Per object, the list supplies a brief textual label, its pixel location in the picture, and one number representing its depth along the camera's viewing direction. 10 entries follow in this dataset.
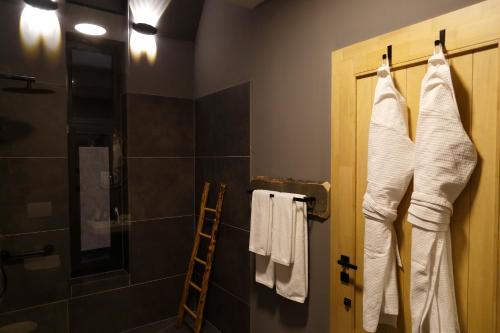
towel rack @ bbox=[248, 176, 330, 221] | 1.56
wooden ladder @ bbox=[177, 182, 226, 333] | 2.41
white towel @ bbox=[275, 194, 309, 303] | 1.65
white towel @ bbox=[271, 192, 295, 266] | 1.68
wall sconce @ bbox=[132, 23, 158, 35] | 2.49
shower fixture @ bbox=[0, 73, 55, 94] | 1.97
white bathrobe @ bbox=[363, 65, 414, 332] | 1.16
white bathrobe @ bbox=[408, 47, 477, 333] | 1.00
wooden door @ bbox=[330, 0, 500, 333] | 0.98
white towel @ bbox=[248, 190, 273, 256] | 1.83
